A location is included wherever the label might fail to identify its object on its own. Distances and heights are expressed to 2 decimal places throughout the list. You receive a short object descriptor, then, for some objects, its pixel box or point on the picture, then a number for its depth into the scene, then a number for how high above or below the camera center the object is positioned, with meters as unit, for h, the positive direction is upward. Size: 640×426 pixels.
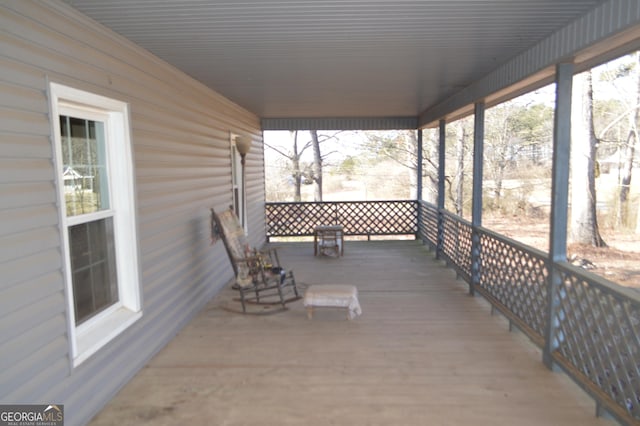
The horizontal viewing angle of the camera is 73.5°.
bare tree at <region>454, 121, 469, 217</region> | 12.62 +0.10
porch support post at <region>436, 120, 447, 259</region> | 6.97 -0.15
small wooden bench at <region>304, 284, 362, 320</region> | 4.30 -1.26
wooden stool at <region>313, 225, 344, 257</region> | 7.59 -1.13
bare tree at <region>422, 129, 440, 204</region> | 13.59 +0.51
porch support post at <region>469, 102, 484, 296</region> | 4.90 -0.29
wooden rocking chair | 4.69 -1.05
